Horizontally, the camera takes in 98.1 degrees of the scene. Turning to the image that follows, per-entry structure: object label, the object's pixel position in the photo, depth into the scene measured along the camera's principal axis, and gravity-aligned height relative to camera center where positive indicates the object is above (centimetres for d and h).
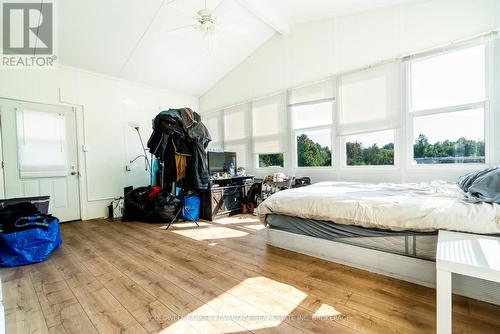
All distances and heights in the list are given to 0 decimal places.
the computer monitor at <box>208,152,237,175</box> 419 +6
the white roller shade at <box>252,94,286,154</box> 433 +82
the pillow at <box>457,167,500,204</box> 151 -21
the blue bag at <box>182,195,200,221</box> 380 -75
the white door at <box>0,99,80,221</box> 337 +26
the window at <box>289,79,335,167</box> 376 +74
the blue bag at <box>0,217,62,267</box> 214 -79
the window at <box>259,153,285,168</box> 443 +7
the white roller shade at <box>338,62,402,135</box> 309 +94
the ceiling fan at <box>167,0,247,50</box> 268 +184
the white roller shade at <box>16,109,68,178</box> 347 +43
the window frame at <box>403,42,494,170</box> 252 +63
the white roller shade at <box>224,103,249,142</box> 496 +99
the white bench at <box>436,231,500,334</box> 95 -48
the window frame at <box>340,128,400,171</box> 312 +6
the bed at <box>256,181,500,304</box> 146 -51
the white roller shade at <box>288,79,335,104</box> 368 +126
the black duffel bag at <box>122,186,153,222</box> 384 -69
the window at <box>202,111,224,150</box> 545 +96
